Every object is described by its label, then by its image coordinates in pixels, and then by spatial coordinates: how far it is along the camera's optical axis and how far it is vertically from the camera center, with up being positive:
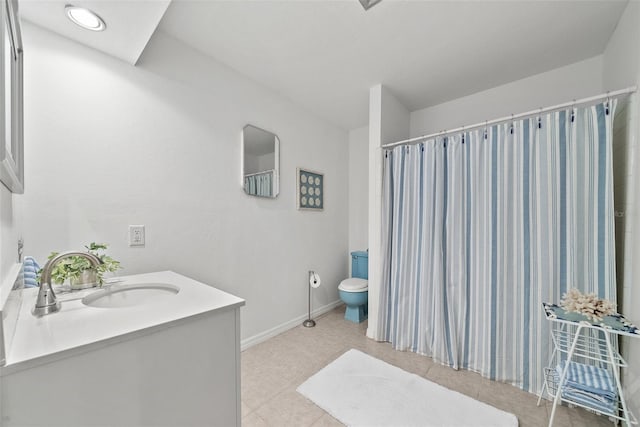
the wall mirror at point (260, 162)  2.11 +0.49
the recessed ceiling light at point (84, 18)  1.15 +0.95
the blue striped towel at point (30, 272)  1.07 -0.25
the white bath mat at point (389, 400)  1.39 -1.14
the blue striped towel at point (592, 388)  1.22 -0.85
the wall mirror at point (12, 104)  0.59 +0.35
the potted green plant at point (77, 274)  1.10 -0.26
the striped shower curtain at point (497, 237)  1.49 -0.14
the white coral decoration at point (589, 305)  1.21 -0.44
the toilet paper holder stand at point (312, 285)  2.59 -0.73
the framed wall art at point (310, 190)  2.66 +0.30
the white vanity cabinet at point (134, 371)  0.58 -0.43
